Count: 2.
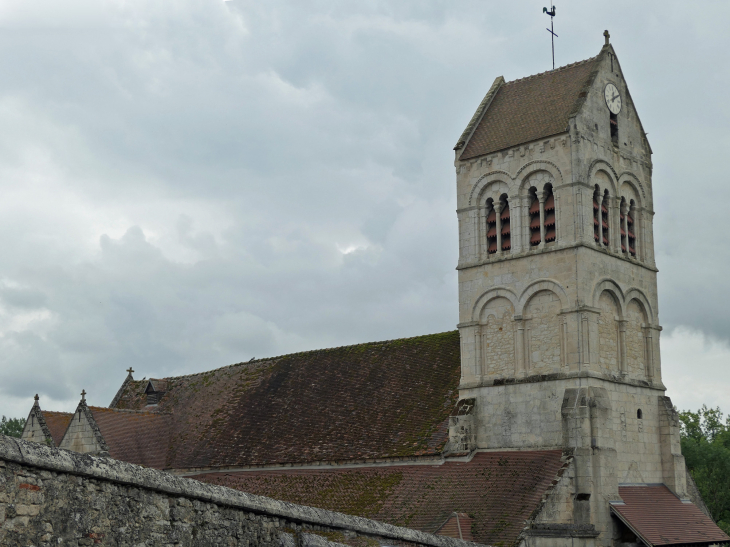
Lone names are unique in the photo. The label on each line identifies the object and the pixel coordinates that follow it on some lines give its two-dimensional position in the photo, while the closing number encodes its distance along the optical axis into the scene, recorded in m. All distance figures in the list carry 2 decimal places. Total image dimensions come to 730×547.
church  24.08
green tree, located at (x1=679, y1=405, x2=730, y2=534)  44.38
